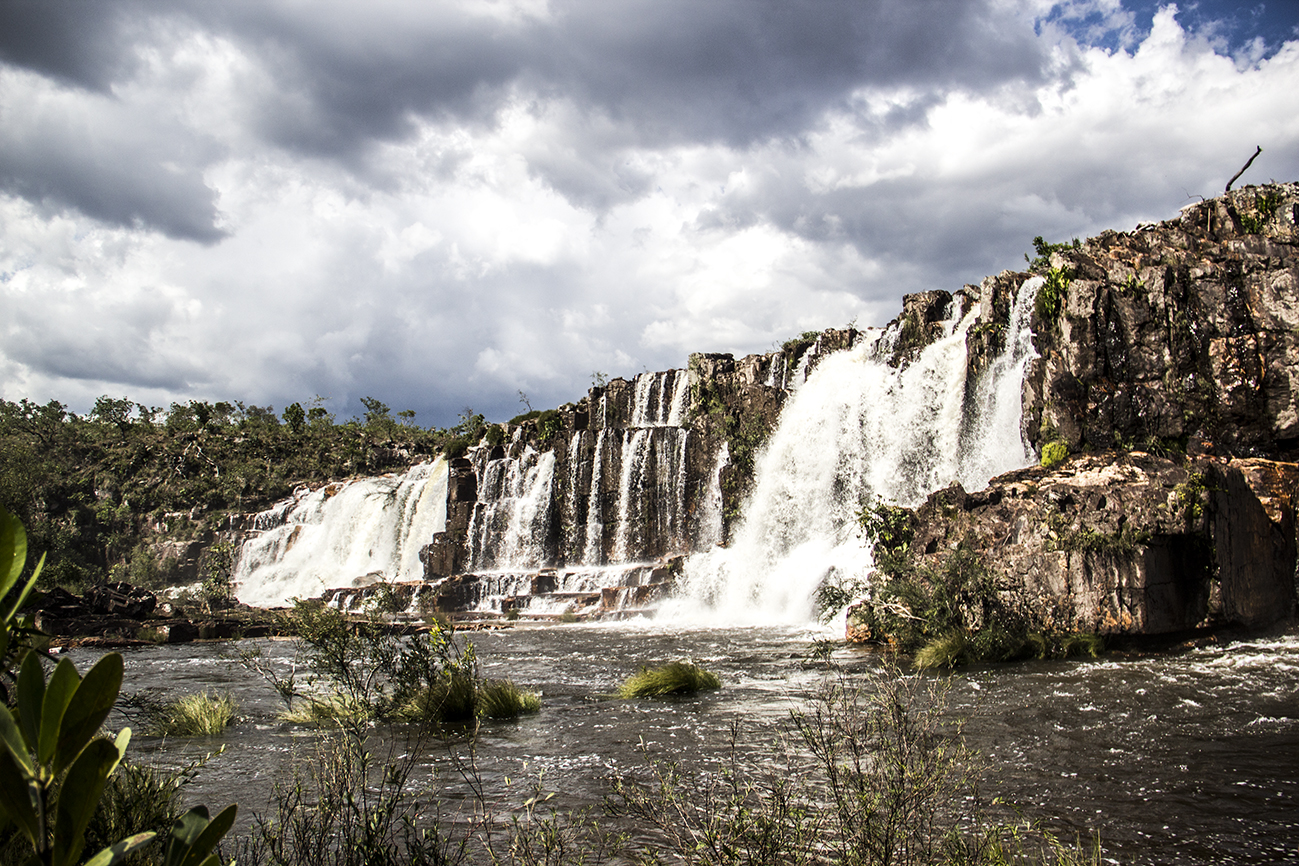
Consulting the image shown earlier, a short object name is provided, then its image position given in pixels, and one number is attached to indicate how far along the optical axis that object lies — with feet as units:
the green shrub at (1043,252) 80.94
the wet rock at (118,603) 85.92
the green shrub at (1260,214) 70.33
